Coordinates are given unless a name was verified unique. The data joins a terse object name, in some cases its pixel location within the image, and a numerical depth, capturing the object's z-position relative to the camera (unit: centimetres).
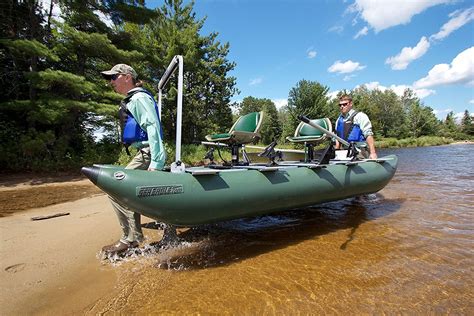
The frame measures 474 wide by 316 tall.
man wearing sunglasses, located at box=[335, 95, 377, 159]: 501
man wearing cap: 272
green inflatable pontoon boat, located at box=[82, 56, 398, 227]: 255
